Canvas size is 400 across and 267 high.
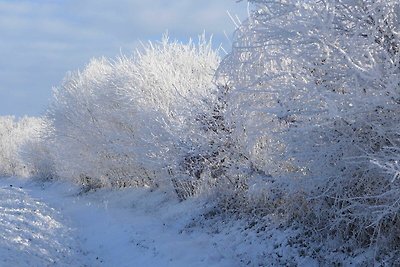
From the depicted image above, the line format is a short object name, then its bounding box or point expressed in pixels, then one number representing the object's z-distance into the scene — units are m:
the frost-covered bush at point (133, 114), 20.50
